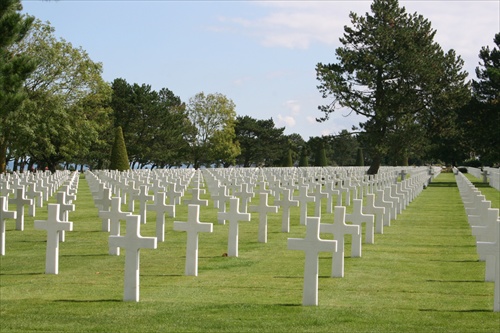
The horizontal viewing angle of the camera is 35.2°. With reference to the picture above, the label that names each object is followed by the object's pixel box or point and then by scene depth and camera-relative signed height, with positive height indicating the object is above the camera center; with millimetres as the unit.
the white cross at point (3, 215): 11578 -837
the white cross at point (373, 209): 14656 -752
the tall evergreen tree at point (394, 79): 47719 +5543
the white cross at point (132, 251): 8070 -917
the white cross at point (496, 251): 7641 -777
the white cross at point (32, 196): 18453 -885
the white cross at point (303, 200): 17141 -711
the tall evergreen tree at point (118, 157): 50281 +334
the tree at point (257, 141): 94938 +3040
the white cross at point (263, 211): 13859 -796
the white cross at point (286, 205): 15711 -766
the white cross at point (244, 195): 17938 -686
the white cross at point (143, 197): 15295 -685
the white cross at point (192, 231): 9734 -833
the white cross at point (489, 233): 9547 -753
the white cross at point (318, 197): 16969 -679
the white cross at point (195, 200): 15844 -721
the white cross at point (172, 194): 19283 -741
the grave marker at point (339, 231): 9914 -826
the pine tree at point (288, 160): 77562 +679
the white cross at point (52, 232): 10070 -920
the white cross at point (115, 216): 11336 -773
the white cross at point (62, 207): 13469 -787
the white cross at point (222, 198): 17988 -757
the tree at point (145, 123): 76375 +4016
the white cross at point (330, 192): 19953 -620
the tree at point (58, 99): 48656 +4077
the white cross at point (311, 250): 7895 -837
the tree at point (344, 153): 120188 +2358
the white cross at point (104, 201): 14462 -719
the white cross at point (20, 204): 15328 -870
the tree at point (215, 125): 84438 +4348
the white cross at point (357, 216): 12336 -748
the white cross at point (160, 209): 12922 -752
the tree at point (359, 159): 89625 +1118
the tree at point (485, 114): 46906 +3561
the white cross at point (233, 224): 11852 -891
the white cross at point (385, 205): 16719 -763
